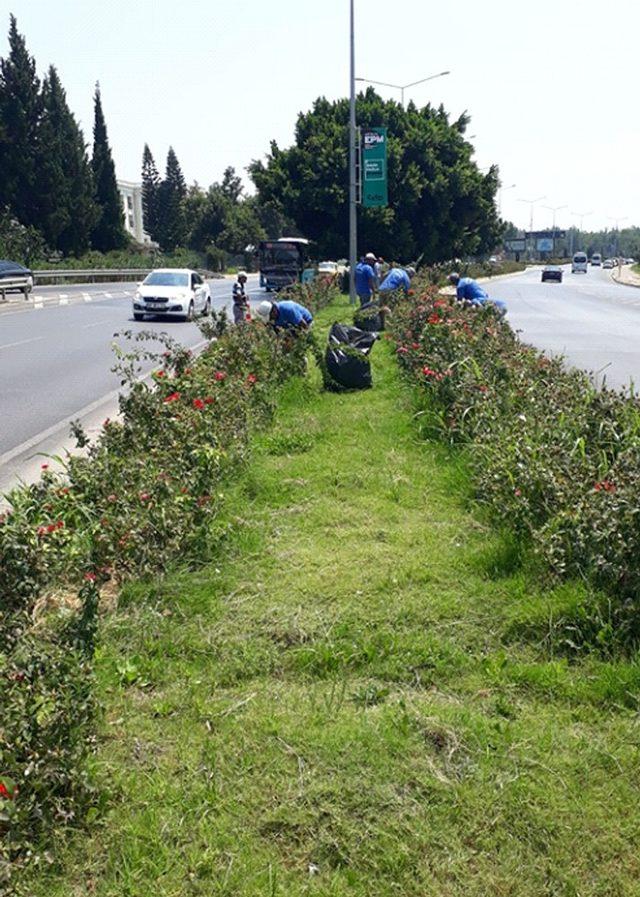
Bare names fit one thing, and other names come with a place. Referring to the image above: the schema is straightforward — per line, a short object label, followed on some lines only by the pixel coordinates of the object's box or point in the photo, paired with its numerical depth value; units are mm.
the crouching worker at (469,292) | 13617
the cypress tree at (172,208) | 78625
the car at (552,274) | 65250
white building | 102125
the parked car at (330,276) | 26320
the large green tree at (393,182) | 35281
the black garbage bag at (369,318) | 15828
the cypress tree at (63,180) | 53906
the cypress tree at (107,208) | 62500
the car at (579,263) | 95188
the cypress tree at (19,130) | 53062
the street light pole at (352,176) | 23094
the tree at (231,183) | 100125
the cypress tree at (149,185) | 93375
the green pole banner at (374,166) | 23484
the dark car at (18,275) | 29469
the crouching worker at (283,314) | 10336
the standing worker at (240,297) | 14669
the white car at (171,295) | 22031
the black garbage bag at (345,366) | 9867
